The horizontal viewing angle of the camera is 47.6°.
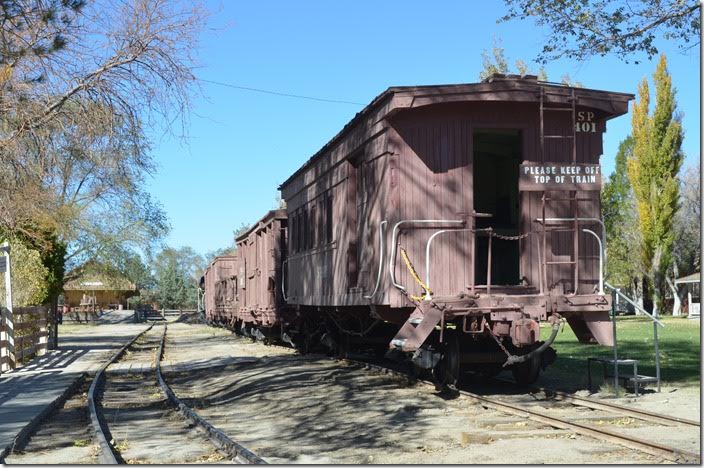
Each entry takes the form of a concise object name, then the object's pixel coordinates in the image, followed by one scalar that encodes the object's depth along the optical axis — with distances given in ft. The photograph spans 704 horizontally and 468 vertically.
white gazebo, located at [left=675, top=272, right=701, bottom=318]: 168.55
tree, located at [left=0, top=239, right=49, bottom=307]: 71.05
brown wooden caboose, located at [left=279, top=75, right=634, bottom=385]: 34.24
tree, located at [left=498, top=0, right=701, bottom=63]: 40.81
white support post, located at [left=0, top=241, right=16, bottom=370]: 55.47
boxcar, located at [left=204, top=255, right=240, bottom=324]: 108.06
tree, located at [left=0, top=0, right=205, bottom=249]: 39.93
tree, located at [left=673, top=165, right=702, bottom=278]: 188.96
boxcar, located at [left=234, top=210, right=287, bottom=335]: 70.38
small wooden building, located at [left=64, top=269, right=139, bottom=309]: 156.35
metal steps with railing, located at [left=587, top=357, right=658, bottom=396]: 35.14
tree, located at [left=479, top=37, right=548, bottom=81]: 121.39
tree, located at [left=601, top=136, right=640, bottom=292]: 173.99
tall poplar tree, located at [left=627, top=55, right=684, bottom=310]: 145.07
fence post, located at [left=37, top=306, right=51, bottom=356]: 71.26
